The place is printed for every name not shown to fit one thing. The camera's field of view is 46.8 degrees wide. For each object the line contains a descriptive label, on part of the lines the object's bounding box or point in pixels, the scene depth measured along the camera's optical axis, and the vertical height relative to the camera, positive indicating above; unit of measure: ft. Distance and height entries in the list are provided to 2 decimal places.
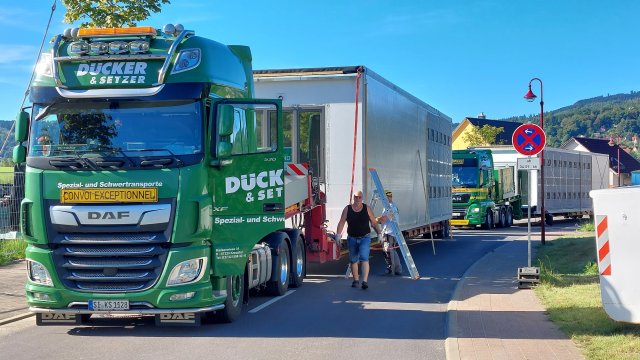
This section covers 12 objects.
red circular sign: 46.16 +3.80
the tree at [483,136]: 205.36 +18.31
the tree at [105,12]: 50.01 +13.11
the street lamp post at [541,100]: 72.68 +10.20
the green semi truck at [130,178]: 28.78 +1.02
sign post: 46.09 +3.61
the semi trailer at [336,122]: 47.04 +5.21
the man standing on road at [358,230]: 43.29 -1.63
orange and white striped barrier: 26.66 -1.90
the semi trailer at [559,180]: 119.34 +3.57
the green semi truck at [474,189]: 105.29 +1.77
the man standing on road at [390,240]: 49.72 -2.57
